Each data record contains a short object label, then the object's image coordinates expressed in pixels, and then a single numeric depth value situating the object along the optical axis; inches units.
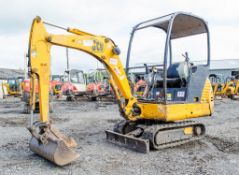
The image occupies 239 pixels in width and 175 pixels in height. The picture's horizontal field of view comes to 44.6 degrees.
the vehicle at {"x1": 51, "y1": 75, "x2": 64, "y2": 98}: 933.2
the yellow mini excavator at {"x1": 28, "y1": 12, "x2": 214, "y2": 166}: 185.2
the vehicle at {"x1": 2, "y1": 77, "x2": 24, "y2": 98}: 1075.2
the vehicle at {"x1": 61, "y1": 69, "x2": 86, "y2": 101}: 760.3
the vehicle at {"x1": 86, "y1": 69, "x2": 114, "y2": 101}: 722.9
